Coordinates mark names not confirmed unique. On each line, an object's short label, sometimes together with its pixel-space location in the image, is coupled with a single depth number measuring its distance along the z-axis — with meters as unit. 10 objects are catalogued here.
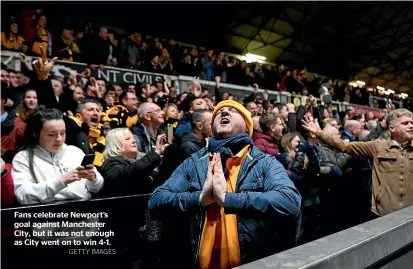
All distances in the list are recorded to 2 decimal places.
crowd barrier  1.15
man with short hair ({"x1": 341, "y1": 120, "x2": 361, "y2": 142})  6.75
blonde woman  3.20
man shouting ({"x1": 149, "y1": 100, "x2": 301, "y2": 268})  1.82
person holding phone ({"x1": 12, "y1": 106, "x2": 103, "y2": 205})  2.68
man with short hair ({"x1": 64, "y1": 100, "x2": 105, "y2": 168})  3.85
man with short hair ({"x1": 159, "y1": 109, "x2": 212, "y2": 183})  3.60
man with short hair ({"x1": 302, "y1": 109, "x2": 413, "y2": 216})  3.55
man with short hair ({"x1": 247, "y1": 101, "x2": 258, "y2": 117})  6.66
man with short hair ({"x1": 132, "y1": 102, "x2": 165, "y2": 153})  4.46
